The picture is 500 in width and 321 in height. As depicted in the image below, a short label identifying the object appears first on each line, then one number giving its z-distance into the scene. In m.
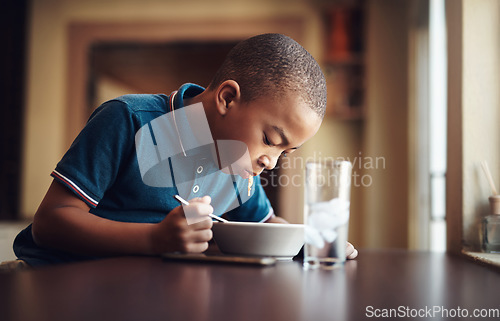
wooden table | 0.40
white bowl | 0.78
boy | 0.85
